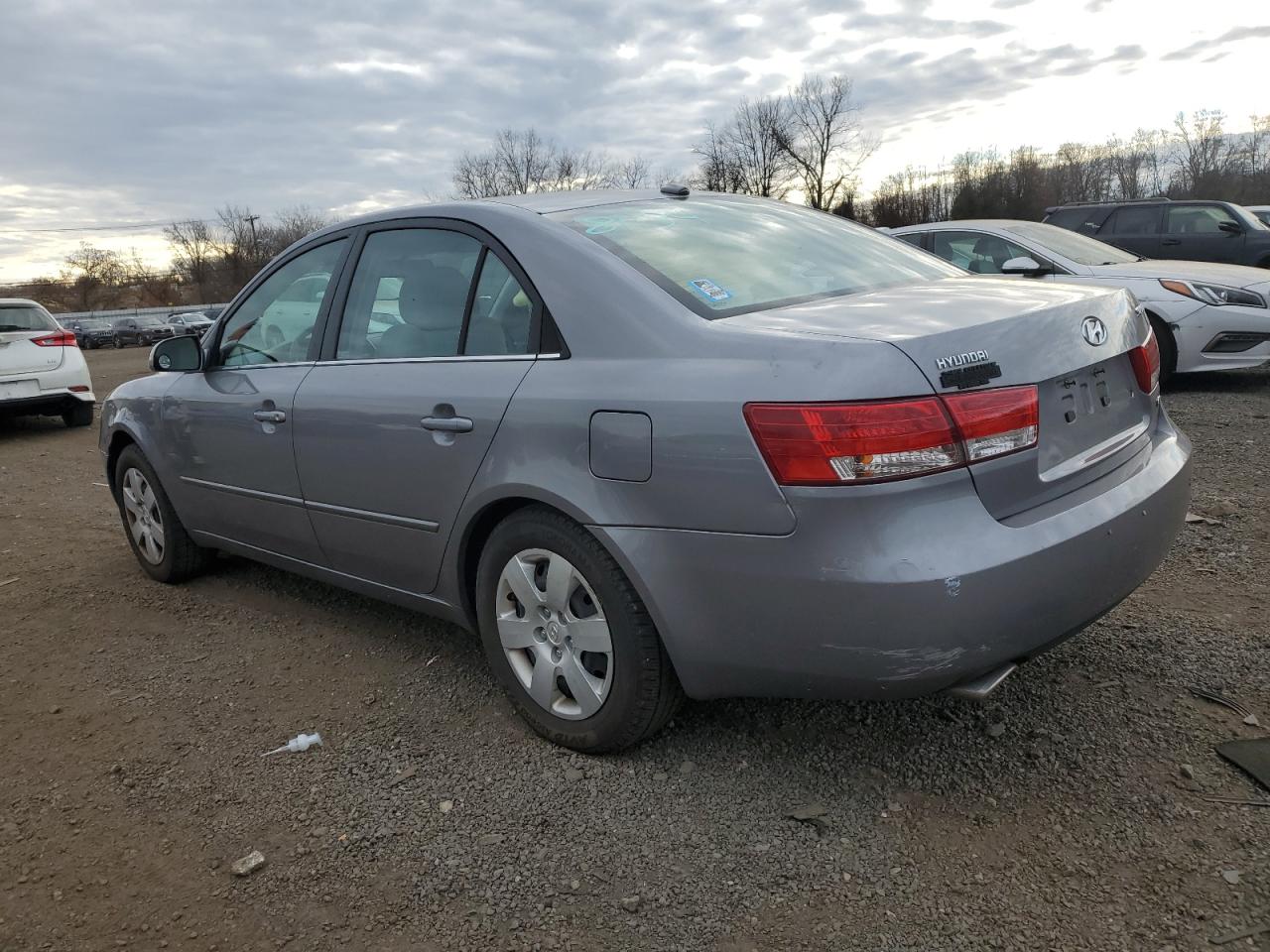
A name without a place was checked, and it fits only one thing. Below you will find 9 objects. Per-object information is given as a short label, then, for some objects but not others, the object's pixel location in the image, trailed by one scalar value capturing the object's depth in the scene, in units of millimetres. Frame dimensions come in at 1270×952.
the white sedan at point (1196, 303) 7500
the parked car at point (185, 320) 43584
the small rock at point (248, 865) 2383
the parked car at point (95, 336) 47769
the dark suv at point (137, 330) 48250
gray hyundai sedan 2098
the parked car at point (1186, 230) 11891
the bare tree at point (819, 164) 59406
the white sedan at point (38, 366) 10477
